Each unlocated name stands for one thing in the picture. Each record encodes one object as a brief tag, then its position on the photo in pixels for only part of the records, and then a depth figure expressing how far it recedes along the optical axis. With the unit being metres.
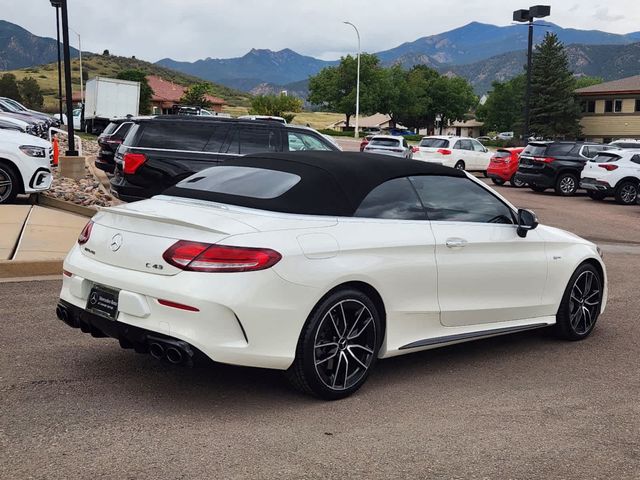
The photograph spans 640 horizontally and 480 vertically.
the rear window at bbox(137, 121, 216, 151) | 11.98
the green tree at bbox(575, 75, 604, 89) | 133.75
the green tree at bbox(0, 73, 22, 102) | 88.93
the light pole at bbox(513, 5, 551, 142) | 35.81
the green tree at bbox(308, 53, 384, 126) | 97.62
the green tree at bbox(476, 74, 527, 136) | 116.75
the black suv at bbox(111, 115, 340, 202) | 11.78
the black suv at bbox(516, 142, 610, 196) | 23.56
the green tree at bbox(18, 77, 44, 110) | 93.27
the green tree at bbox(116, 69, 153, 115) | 76.30
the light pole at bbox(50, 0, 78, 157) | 16.97
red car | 26.71
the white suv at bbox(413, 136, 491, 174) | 29.67
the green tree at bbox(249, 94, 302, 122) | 93.92
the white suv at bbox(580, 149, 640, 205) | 21.05
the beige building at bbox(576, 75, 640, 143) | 61.12
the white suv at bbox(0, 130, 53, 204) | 12.39
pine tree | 69.50
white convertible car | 4.30
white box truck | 44.09
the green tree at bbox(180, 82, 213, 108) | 95.38
